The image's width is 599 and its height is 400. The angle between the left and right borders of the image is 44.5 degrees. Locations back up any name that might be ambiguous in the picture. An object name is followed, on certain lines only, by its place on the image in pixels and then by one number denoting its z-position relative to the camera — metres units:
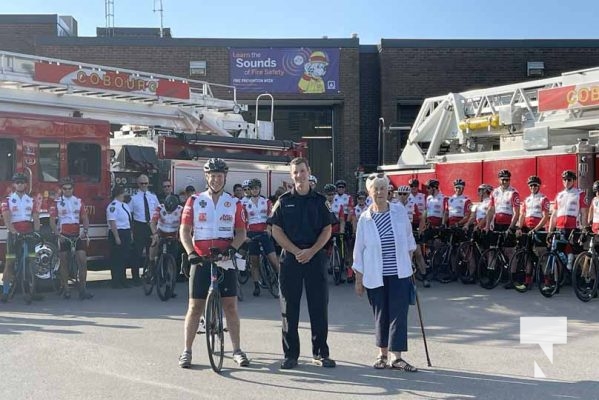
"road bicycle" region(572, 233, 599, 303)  10.69
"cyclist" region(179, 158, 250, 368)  7.12
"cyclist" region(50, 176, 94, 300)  11.61
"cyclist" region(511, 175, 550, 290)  11.98
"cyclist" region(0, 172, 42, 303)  11.04
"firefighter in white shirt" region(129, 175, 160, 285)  13.01
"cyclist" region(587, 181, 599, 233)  10.84
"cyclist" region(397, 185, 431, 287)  13.27
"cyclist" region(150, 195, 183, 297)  11.99
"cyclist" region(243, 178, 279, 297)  12.25
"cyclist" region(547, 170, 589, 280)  11.41
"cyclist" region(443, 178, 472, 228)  13.82
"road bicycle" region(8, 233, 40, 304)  11.05
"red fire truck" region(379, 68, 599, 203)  12.59
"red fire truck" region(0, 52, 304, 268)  12.32
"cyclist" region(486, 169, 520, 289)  12.65
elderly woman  7.00
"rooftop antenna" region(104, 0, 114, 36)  28.96
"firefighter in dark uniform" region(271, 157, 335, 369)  7.20
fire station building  24.38
